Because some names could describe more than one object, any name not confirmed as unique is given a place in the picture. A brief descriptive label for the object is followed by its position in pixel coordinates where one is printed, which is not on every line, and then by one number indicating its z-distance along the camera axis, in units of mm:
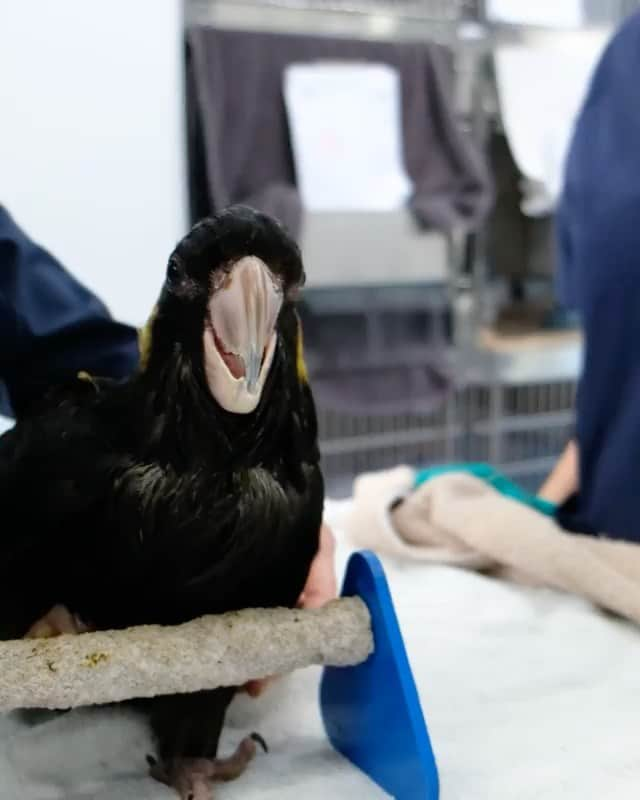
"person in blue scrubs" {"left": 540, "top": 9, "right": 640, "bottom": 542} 745
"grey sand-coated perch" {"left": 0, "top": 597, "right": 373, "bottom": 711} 391
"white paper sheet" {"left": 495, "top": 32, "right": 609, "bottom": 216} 1395
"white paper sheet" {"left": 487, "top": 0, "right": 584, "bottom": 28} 1408
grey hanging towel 1214
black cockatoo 394
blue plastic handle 432
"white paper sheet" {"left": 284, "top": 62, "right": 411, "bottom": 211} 1275
